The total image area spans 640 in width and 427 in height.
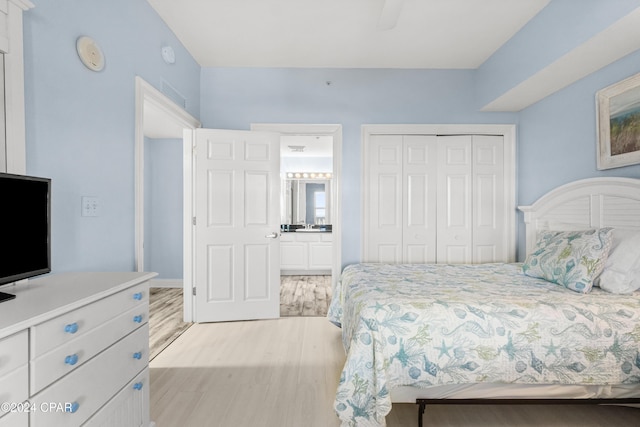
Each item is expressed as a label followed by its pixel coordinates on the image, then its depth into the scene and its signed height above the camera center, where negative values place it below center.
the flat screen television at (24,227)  1.14 -0.05
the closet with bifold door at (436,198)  3.51 +0.20
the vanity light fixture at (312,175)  6.46 +0.84
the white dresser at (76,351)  0.89 -0.48
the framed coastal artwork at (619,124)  2.15 +0.67
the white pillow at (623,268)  1.85 -0.31
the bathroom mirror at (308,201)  6.51 +0.30
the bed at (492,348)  1.59 -0.69
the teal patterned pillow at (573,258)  1.92 -0.28
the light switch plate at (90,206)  1.76 +0.05
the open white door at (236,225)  3.22 -0.11
